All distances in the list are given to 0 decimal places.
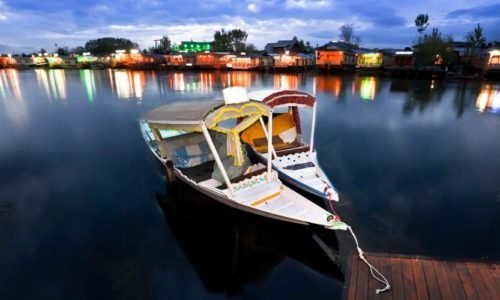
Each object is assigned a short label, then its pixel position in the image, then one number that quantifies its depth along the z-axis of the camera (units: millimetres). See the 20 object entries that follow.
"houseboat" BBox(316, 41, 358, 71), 63625
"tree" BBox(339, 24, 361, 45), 96500
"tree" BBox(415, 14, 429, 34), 67562
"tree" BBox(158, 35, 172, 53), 111569
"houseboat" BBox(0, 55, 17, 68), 95206
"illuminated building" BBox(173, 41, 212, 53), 90562
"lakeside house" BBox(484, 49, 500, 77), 44969
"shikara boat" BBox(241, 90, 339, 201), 9062
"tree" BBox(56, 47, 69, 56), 127625
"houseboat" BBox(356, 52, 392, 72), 58938
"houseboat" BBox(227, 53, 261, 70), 74262
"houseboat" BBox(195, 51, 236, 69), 76875
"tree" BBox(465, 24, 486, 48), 54031
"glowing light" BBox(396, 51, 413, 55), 56138
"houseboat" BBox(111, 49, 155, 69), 86625
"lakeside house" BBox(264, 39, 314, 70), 69500
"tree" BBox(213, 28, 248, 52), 96881
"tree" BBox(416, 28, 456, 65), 50844
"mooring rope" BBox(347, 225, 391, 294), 4211
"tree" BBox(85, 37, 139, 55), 110094
